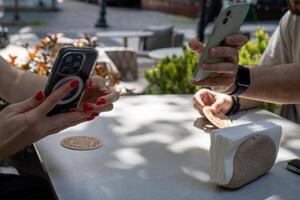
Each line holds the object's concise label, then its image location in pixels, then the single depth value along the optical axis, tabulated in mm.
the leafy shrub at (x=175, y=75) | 3850
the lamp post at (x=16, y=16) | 16906
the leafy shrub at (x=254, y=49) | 3891
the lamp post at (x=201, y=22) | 8602
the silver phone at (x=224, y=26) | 1476
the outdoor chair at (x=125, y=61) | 6125
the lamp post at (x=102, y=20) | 16130
